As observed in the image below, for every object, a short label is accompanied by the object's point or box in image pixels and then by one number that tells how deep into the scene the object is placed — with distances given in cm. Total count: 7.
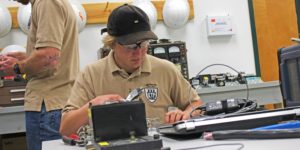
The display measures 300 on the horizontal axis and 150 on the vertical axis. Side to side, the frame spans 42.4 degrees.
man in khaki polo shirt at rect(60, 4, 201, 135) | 147
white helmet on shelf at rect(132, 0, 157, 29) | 318
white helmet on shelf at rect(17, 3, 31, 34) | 298
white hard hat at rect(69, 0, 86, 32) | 302
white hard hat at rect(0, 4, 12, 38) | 294
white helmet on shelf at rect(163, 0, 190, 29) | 327
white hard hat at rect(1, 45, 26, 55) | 293
